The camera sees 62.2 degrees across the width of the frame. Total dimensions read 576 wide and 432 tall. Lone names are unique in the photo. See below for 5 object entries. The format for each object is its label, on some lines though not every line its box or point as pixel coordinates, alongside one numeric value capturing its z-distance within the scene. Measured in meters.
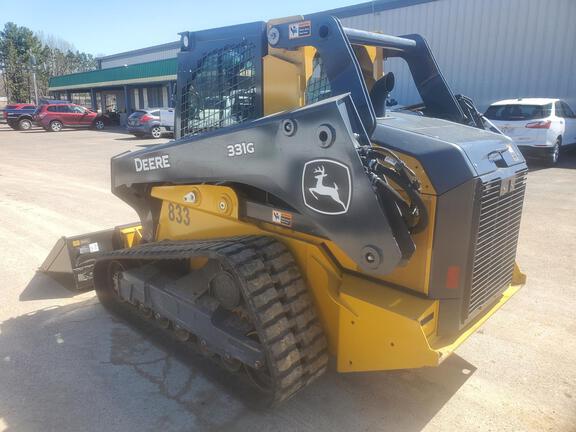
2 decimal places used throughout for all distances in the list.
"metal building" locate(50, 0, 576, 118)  14.98
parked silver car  20.78
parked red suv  25.16
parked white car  11.23
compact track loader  2.25
